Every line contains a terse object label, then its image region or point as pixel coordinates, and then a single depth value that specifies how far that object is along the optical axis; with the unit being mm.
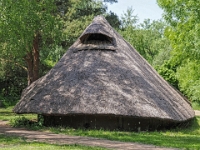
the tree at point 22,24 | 15484
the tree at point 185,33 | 17938
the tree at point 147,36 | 38188
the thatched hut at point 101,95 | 15352
